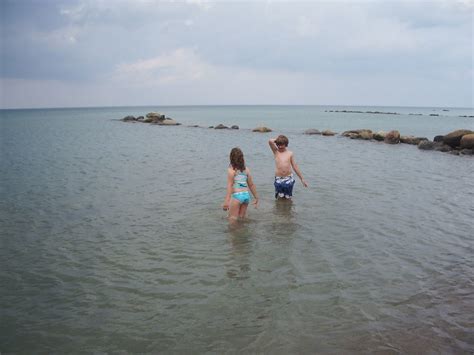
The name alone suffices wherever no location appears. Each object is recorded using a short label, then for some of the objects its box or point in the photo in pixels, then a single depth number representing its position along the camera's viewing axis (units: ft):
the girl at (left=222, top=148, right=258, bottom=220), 28.12
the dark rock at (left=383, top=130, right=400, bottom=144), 104.42
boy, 35.09
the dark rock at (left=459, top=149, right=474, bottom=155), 82.24
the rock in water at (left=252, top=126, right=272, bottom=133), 149.26
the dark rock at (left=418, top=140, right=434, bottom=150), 91.55
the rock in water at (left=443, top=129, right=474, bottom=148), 88.69
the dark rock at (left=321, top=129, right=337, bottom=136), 130.62
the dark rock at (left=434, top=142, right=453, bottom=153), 87.86
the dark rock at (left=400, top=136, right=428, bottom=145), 103.44
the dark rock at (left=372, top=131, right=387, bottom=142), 109.54
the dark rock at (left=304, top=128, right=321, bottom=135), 138.54
